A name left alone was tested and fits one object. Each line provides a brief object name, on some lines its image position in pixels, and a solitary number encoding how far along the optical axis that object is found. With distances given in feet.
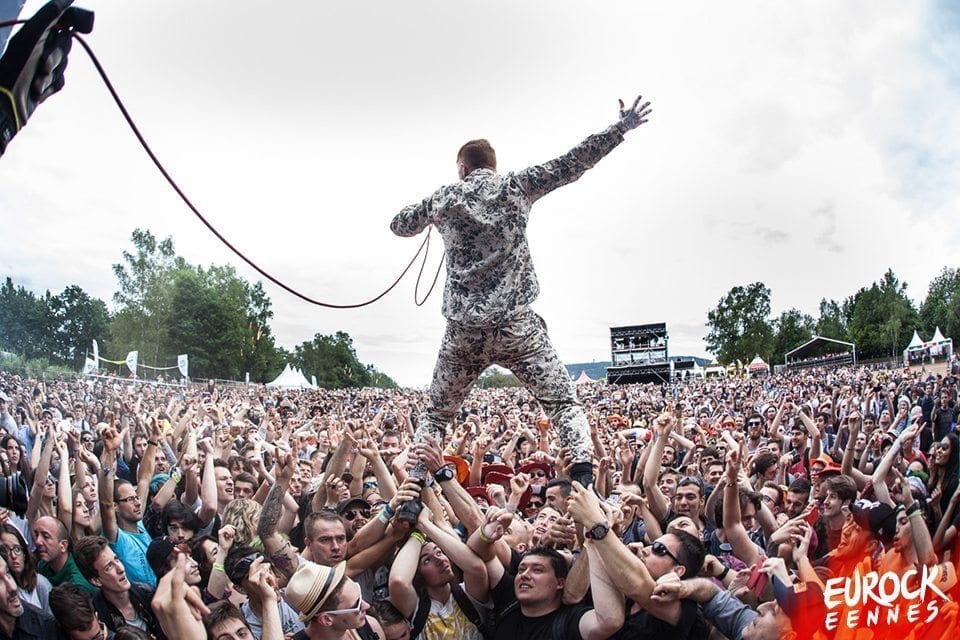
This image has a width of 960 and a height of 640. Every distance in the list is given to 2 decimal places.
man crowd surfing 9.26
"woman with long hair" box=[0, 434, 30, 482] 18.96
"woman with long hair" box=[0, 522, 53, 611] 11.23
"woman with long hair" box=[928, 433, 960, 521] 13.28
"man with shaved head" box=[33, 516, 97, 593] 12.93
